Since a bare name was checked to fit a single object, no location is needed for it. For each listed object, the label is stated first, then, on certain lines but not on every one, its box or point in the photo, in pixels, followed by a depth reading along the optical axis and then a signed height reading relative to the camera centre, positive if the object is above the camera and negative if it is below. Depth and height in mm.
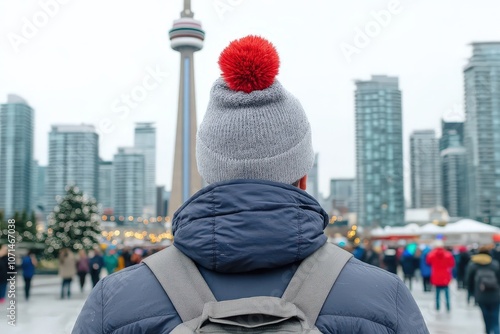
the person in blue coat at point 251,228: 1349 -88
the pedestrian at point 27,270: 17219 -2305
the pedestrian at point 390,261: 19266 -2275
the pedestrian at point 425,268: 17628 -2308
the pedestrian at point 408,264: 20359 -2506
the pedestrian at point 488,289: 9242 -1528
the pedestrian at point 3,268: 15039 -1962
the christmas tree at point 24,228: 37397 -2547
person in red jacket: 13555 -1806
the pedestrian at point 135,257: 18612 -2115
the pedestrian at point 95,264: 19281 -2404
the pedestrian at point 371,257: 19234 -2150
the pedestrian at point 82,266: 19266 -2464
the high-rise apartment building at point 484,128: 71312 +7578
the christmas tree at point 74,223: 37656 -2103
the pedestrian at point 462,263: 18969 -2302
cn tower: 55178 +6471
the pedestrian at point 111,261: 20609 -2430
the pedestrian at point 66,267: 17766 -2270
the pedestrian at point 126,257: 19941 -2242
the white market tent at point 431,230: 27150 -1850
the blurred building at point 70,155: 71875 +4317
